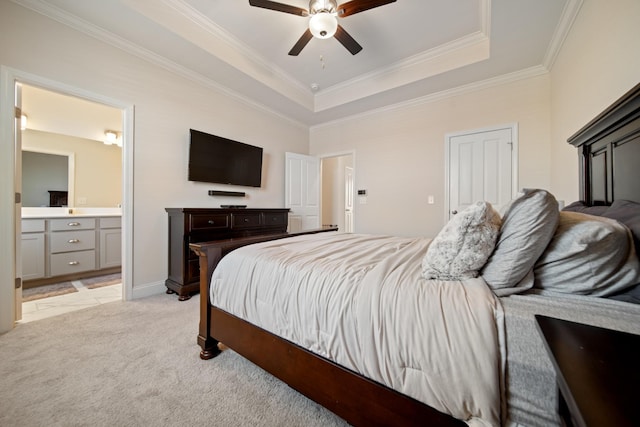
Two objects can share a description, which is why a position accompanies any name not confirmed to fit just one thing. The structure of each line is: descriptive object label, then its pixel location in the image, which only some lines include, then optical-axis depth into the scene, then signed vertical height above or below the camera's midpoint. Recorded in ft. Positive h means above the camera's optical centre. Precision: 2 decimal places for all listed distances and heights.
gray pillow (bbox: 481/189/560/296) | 2.84 -0.31
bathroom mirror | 12.37 +2.40
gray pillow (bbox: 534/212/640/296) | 2.61 -0.50
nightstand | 1.08 -0.89
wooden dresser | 8.55 -0.79
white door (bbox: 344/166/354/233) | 20.22 +1.21
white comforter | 2.43 -1.35
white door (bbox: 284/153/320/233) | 14.61 +1.49
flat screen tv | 10.12 +2.49
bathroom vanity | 10.05 -1.52
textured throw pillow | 3.15 -0.41
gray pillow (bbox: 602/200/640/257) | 2.93 +0.02
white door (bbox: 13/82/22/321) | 6.54 +0.51
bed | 2.35 -1.12
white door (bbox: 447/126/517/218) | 10.26 +2.16
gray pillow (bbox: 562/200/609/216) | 4.18 +0.14
